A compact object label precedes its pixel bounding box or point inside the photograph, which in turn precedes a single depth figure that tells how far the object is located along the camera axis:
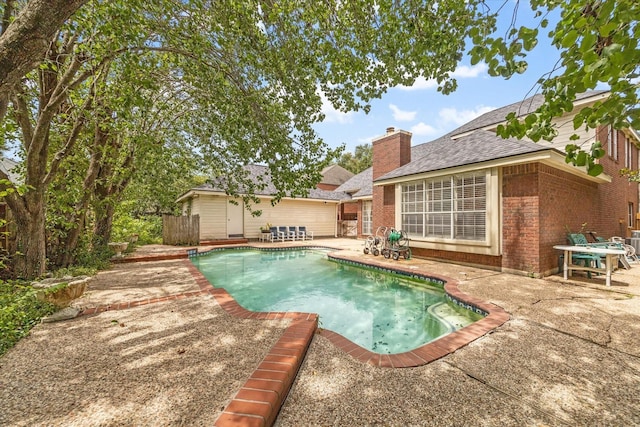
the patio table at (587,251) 5.49
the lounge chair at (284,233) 16.28
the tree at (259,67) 3.79
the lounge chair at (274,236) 16.08
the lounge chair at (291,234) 16.59
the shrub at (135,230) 12.07
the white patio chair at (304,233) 17.20
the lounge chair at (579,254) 6.82
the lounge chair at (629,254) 7.76
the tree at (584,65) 1.53
